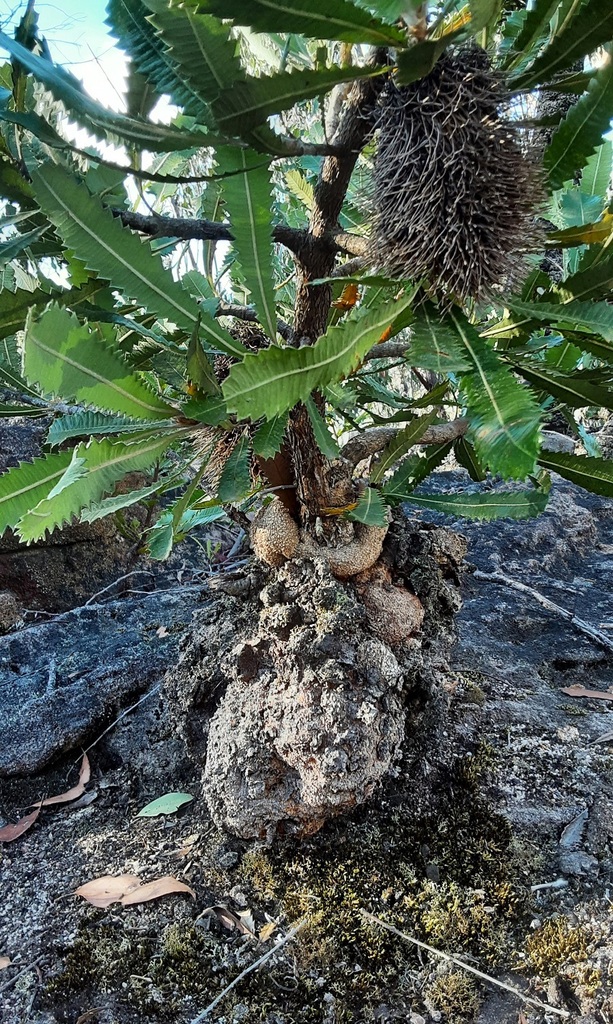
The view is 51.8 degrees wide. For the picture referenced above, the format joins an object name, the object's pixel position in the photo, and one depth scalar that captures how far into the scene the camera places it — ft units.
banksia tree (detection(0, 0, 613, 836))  2.43
